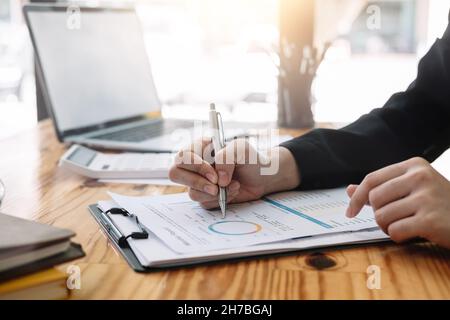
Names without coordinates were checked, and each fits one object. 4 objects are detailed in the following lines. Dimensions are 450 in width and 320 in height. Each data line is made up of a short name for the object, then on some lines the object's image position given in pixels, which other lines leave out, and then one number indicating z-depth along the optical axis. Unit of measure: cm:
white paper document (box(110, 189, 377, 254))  64
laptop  129
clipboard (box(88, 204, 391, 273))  58
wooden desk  52
